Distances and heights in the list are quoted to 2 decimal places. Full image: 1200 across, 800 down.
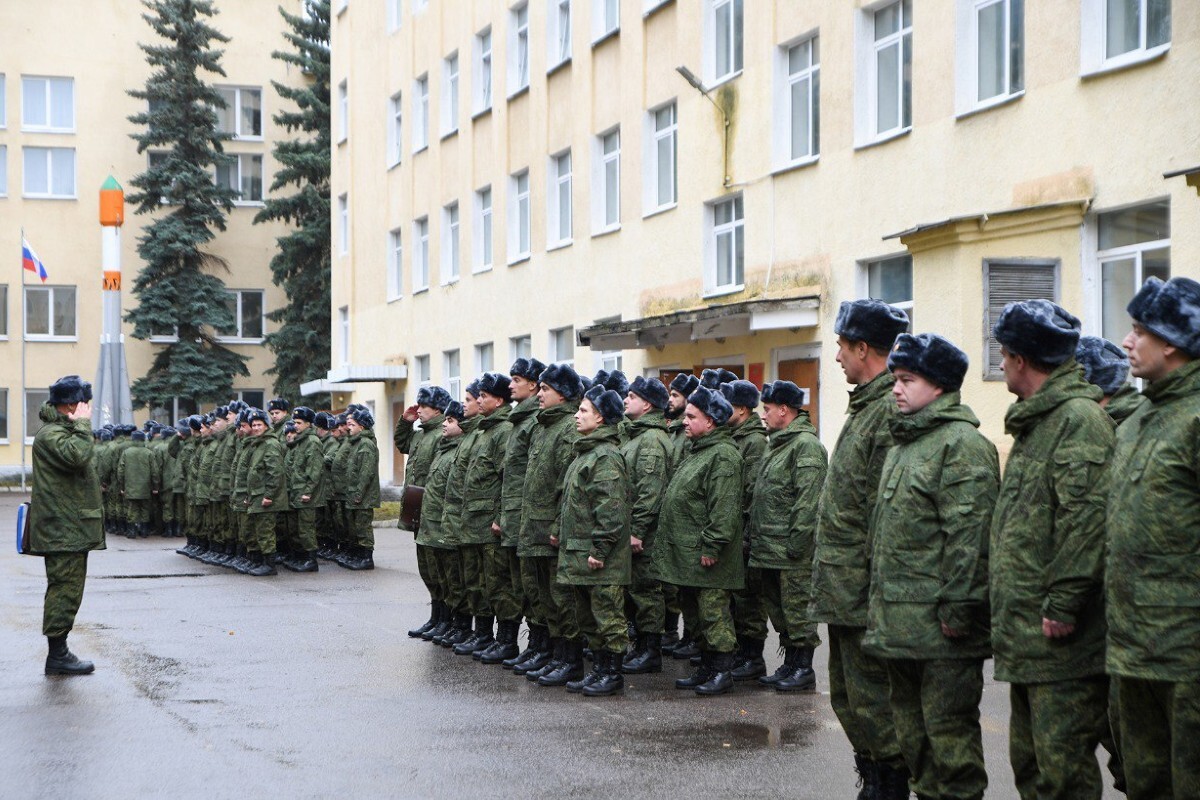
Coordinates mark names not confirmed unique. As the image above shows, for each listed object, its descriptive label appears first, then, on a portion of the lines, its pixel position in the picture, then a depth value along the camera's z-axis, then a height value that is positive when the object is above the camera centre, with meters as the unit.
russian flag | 43.69 +4.20
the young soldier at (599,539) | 9.77 -0.86
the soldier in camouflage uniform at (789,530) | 10.02 -0.83
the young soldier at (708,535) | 9.84 -0.85
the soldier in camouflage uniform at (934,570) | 5.80 -0.64
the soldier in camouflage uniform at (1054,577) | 5.22 -0.61
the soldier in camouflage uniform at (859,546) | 6.51 -0.63
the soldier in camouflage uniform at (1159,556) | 4.78 -0.49
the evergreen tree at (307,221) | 46.78 +5.75
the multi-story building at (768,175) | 14.88 +3.00
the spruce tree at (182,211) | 49.06 +6.42
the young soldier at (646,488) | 10.67 -0.58
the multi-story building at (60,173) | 50.75 +7.88
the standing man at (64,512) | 10.70 -0.74
